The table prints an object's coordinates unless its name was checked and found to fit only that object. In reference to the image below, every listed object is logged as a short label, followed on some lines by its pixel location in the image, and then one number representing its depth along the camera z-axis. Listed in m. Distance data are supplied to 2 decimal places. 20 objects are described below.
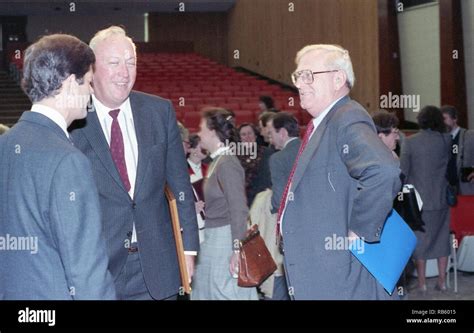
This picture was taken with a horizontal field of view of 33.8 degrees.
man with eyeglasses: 2.51
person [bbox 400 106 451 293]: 5.92
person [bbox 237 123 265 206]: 5.44
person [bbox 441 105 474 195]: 6.85
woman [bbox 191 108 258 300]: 4.39
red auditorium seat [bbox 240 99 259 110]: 12.50
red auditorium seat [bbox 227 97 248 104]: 13.29
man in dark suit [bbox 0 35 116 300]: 1.98
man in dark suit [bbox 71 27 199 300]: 2.76
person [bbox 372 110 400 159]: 4.84
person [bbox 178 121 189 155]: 5.77
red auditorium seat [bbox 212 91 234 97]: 14.05
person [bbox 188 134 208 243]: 5.26
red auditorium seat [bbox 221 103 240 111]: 12.43
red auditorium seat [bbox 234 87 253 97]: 14.34
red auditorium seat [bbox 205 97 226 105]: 13.10
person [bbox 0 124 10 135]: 4.01
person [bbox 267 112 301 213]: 4.39
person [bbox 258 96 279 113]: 8.66
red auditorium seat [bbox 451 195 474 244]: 6.46
